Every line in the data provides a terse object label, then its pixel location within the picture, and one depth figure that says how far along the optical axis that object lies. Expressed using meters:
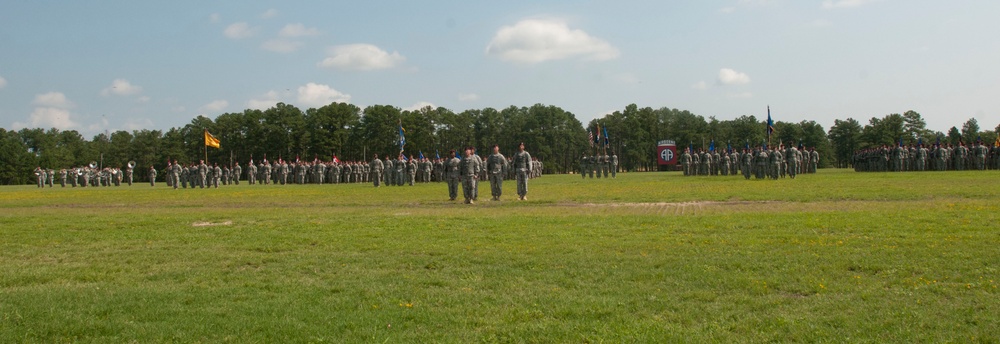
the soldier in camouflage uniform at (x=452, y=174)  22.92
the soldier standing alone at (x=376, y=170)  39.27
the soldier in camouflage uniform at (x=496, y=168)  21.88
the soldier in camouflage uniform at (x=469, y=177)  21.75
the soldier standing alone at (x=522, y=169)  22.56
